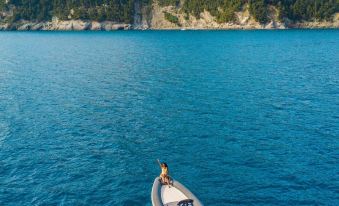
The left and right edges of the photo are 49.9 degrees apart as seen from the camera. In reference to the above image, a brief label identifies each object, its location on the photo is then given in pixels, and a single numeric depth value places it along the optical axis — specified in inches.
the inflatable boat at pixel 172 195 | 1306.6
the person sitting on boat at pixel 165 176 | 1438.2
